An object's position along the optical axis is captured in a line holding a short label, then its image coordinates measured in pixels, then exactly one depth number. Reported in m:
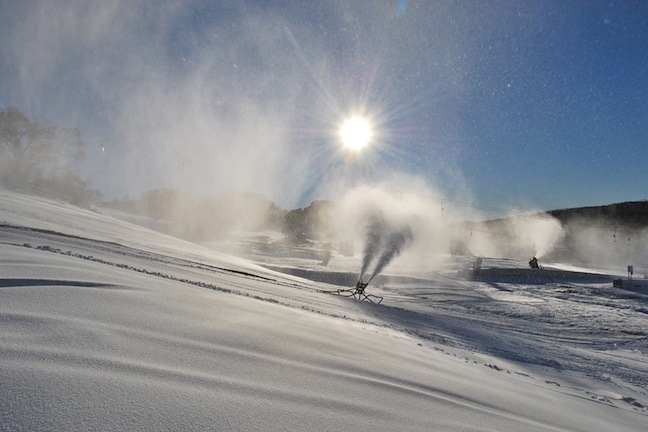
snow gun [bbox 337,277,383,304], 13.47
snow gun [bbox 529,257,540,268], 29.35
